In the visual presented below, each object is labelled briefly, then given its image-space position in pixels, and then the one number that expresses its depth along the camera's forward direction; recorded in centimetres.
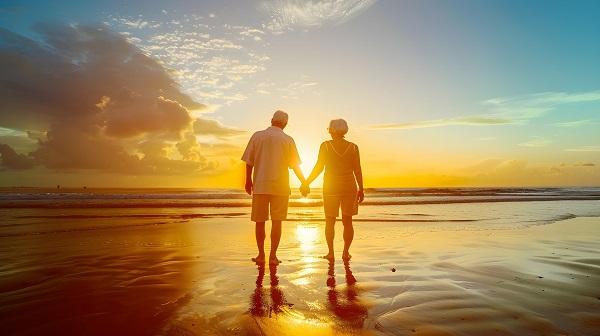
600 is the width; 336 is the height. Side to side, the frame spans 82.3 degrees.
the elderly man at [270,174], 589
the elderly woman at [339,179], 641
